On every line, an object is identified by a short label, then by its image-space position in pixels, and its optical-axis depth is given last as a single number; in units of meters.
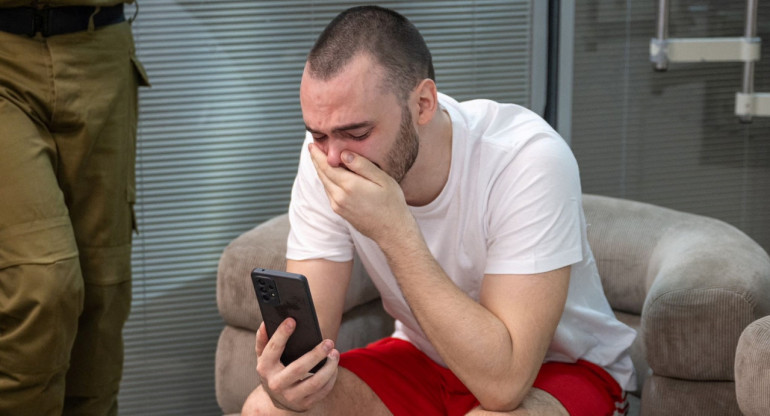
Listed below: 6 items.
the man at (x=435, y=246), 1.55
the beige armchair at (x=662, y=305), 1.81
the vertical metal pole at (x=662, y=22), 2.52
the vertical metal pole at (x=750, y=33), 2.36
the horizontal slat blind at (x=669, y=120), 2.56
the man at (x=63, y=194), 1.94
